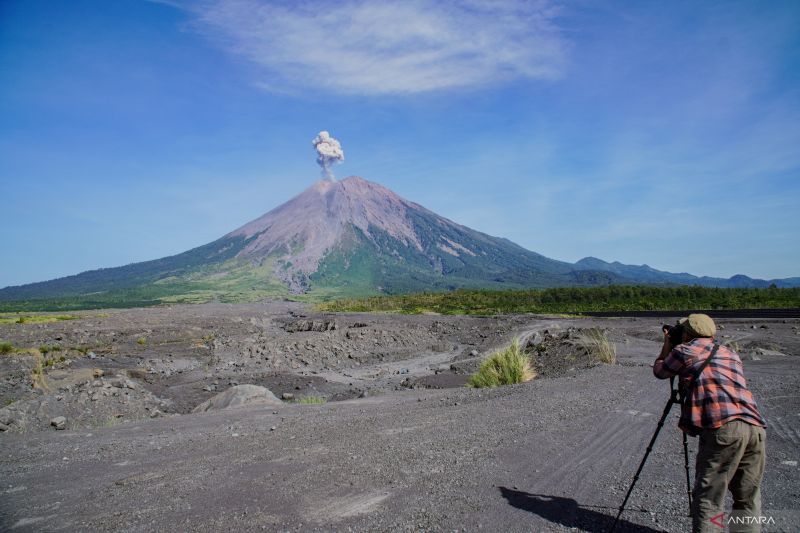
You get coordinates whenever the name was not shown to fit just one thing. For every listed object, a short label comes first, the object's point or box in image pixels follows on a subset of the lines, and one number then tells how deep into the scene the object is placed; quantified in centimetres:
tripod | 404
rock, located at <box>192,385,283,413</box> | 1257
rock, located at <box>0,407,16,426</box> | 1102
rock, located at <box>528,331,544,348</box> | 2321
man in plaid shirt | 356
